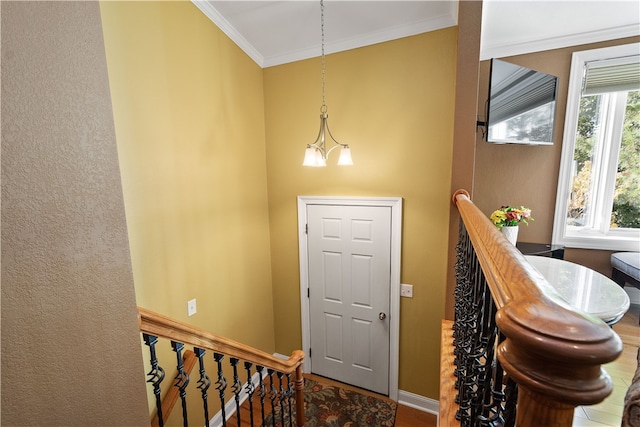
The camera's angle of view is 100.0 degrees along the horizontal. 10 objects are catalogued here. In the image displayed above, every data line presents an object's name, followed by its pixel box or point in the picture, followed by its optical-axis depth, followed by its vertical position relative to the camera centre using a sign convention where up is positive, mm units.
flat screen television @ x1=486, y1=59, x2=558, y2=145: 2032 +575
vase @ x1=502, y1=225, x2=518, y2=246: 1866 -382
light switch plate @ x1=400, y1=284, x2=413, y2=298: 2607 -1100
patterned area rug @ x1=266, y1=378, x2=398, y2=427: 2527 -2286
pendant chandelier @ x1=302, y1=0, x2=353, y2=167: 2172 +196
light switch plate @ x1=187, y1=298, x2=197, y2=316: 2154 -1021
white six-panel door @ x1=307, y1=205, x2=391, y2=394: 2713 -1213
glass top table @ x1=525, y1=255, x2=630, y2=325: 1258 -617
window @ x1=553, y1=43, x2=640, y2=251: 2654 +153
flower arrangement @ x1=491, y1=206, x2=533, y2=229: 1881 -294
